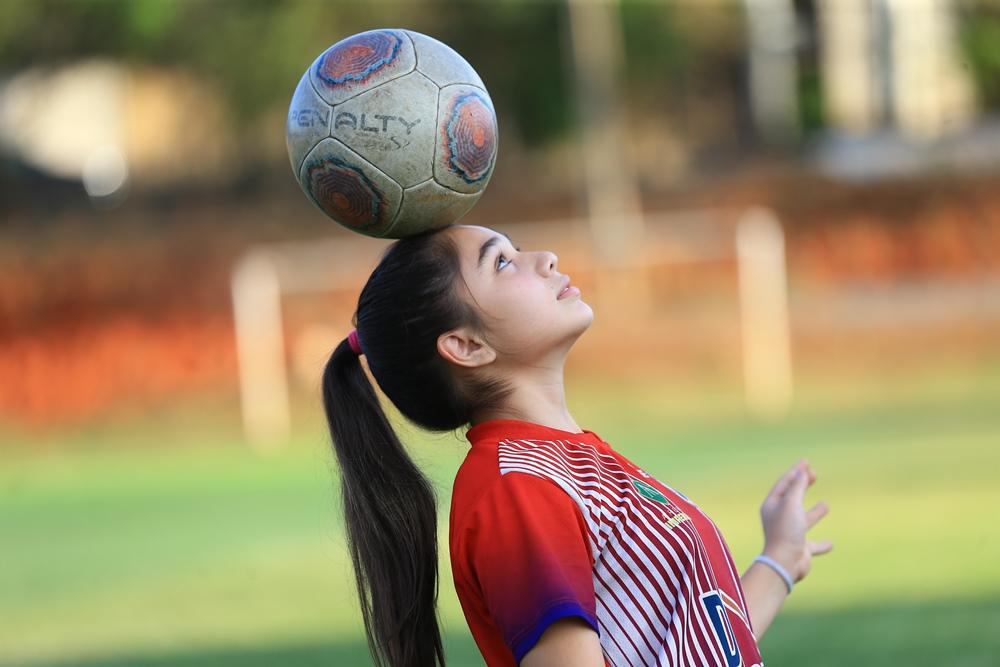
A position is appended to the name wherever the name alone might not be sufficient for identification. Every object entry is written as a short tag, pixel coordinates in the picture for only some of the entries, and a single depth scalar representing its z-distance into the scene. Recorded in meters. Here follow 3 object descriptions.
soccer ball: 5.60
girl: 4.52
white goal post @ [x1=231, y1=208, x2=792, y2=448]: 37.81
